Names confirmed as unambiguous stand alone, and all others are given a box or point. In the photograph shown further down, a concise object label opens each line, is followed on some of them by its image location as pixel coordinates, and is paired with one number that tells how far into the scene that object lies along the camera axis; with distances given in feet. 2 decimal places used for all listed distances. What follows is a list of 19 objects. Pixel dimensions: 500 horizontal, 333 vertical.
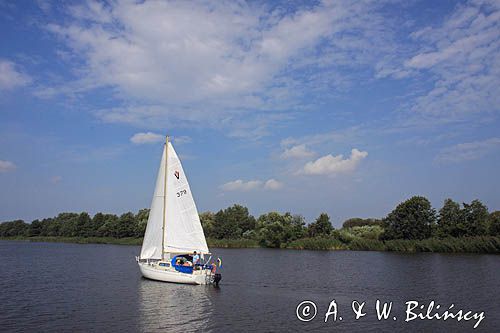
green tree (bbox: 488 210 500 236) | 224.33
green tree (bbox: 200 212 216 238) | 343.46
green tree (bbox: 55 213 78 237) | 401.80
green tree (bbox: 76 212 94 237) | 391.65
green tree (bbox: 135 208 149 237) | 347.69
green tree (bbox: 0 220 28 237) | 477.57
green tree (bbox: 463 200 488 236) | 235.20
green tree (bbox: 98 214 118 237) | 371.10
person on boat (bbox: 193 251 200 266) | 111.34
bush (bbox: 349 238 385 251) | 244.83
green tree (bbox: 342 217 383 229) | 510.17
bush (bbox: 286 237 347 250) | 256.93
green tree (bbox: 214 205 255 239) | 335.06
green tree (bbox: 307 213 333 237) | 288.10
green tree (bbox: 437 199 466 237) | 240.73
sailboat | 111.55
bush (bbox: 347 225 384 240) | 266.36
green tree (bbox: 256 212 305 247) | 287.48
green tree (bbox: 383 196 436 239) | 247.91
